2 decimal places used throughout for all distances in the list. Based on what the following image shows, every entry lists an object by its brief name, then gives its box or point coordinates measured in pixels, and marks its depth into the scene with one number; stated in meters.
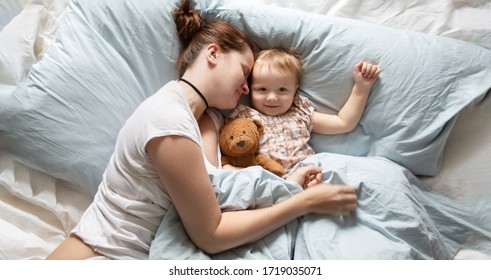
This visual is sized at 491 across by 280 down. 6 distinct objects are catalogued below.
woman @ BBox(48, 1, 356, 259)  0.87
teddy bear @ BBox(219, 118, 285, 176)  1.08
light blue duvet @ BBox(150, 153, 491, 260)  0.92
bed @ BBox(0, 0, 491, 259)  0.99
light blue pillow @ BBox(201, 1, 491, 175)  1.11
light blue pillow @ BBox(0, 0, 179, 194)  1.07
